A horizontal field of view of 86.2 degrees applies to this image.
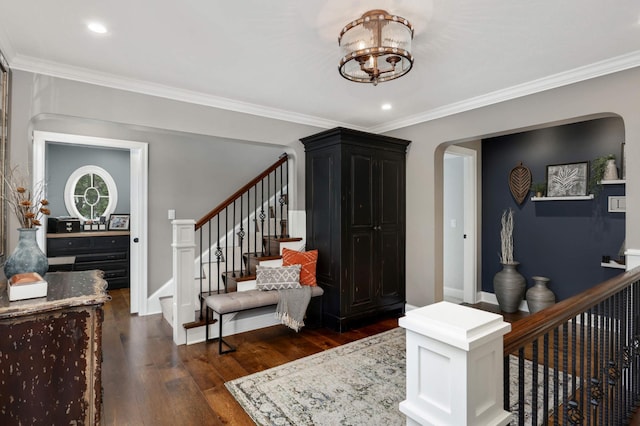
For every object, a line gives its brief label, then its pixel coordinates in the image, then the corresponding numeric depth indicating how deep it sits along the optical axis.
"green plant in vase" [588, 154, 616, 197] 3.64
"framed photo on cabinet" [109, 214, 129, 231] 5.86
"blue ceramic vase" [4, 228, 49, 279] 1.75
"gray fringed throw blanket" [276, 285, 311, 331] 3.43
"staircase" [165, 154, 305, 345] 3.35
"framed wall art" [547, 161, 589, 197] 3.92
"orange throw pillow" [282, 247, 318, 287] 3.78
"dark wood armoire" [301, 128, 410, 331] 3.73
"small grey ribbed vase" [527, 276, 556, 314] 3.96
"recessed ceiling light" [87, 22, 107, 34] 2.13
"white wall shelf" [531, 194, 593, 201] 3.78
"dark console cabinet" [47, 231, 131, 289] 5.13
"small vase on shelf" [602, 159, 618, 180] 3.55
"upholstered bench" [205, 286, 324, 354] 3.15
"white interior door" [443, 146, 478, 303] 4.78
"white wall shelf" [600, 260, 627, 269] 3.48
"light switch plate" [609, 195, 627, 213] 3.59
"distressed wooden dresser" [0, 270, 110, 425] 1.46
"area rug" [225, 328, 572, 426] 2.17
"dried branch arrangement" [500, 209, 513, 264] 4.36
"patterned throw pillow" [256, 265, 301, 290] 3.51
